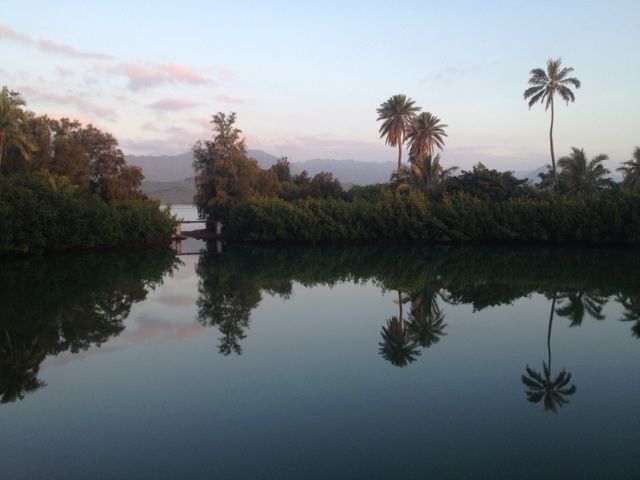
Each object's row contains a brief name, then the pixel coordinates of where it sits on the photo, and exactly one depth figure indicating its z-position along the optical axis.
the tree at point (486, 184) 32.62
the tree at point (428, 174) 34.59
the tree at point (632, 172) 34.36
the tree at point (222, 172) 35.06
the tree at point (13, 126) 28.67
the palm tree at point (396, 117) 41.62
